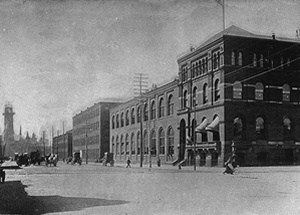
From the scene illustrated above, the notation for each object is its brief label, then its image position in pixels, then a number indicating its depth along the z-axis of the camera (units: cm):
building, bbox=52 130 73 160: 12512
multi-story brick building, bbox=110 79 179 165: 5688
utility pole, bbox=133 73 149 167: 5059
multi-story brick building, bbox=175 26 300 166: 4325
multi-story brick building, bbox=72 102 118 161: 8969
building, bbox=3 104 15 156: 12263
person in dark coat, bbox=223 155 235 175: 3121
